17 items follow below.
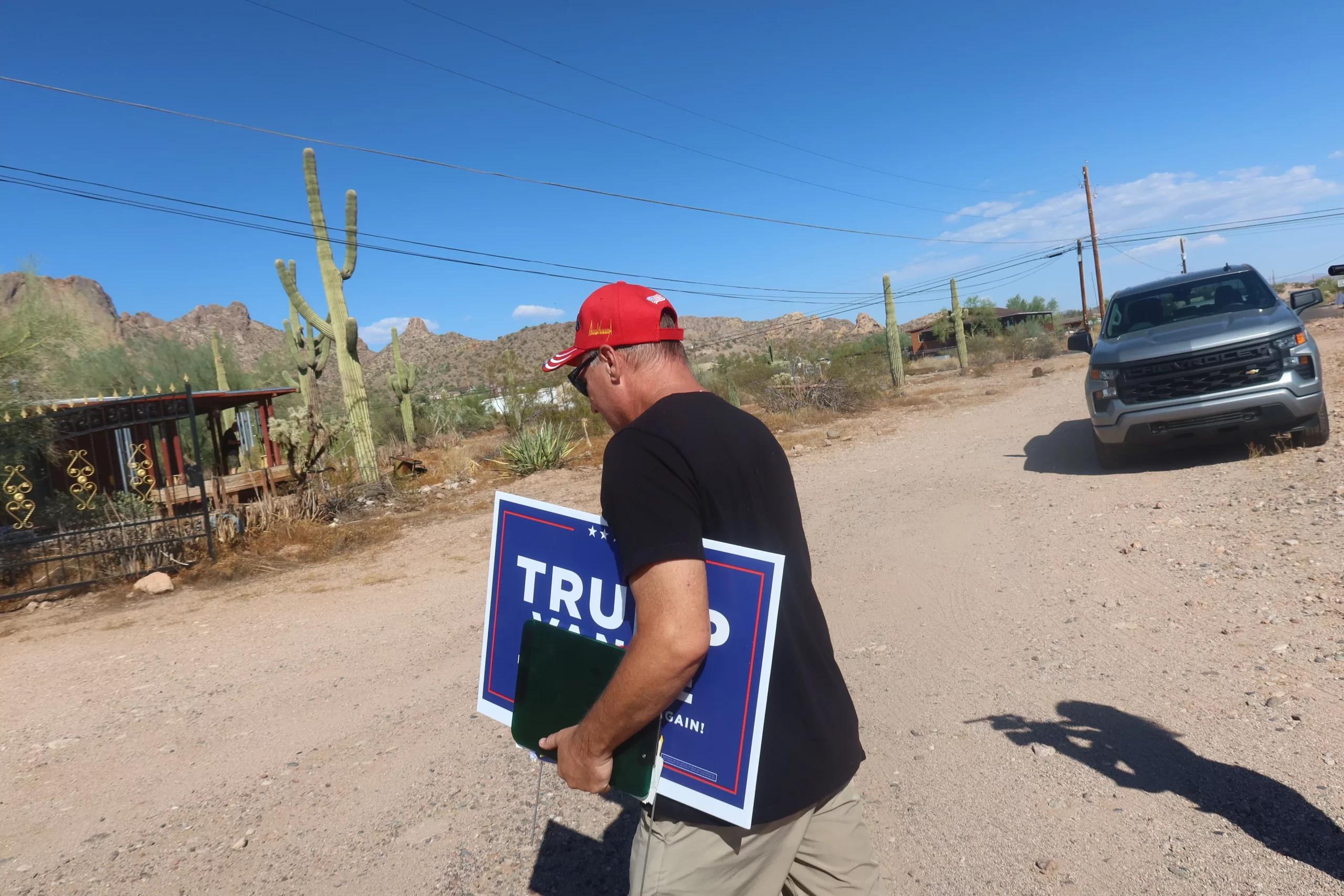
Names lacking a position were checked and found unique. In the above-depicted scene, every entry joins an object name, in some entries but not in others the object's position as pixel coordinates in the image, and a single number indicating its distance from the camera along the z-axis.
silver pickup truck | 7.66
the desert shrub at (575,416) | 19.72
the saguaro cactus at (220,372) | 21.58
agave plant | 14.87
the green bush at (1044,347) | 36.47
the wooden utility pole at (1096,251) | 36.70
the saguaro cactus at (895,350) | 24.52
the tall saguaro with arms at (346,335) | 13.73
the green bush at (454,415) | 24.69
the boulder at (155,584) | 8.55
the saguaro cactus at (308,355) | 18.17
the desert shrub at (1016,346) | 36.09
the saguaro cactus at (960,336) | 31.55
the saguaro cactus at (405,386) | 21.34
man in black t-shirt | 1.51
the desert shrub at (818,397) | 19.69
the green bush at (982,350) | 34.57
